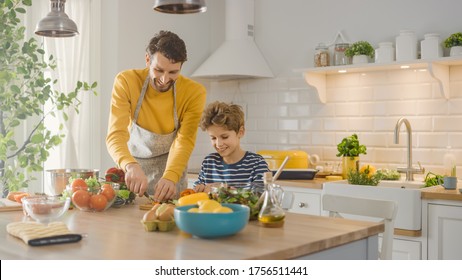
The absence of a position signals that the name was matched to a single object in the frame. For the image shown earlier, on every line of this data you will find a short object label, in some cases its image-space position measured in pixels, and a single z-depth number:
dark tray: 3.89
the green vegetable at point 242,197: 1.99
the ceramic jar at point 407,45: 3.70
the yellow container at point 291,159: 4.16
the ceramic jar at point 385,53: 3.79
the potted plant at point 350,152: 3.95
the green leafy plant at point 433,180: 3.53
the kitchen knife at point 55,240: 1.62
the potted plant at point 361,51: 3.92
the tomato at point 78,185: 2.27
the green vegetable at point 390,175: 3.80
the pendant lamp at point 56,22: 2.88
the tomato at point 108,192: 2.26
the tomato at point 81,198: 2.23
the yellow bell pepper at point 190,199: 1.99
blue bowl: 1.65
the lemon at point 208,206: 1.71
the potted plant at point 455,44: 3.49
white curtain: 4.09
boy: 2.74
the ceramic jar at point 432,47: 3.58
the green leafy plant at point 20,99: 3.63
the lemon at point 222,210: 1.70
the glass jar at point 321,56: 4.14
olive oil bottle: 1.88
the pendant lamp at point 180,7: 2.35
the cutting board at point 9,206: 2.31
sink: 3.19
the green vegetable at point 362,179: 3.49
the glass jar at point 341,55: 4.05
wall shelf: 3.55
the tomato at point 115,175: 2.47
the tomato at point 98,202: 2.22
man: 2.65
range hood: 4.55
